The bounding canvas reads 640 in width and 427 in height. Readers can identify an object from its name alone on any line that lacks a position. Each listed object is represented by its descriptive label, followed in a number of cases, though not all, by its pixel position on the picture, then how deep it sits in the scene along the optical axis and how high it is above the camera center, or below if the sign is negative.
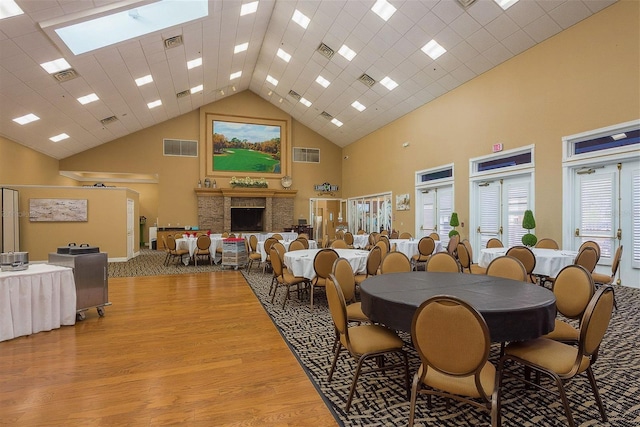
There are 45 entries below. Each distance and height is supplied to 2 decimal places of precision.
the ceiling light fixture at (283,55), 11.05 +5.75
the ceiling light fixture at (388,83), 9.93 +4.28
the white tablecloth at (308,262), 4.79 -0.68
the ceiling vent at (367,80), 10.24 +4.51
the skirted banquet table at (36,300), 3.59 -0.98
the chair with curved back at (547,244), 6.00 -0.52
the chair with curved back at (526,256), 4.54 -0.56
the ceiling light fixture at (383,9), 7.31 +4.90
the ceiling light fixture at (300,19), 8.80 +5.63
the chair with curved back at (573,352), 1.88 -0.91
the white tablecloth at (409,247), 7.78 -0.72
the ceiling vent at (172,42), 7.89 +4.46
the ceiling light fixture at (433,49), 7.92 +4.28
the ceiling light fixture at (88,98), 8.77 +3.38
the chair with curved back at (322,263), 4.50 -0.64
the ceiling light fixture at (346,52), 9.37 +4.96
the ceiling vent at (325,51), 9.70 +5.19
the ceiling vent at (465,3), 6.42 +4.36
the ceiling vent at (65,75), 7.19 +3.32
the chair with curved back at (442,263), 3.80 -0.56
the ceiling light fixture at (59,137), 10.59 +2.77
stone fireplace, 14.80 +0.45
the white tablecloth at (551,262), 4.83 -0.69
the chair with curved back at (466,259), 5.51 -0.74
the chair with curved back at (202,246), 8.71 -0.76
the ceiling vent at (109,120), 11.08 +3.50
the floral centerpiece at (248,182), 15.02 +1.71
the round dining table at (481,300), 1.93 -0.57
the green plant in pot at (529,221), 6.53 -0.08
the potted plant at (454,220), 8.55 -0.07
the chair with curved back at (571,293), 2.62 -0.66
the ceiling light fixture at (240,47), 10.16 +5.56
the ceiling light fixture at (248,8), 8.05 +5.44
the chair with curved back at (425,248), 7.15 -0.69
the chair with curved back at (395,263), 3.87 -0.56
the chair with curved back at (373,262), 4.74 -0.66
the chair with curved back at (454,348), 1.68 -0.72
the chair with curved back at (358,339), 2.25 -0.92
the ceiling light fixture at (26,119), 8.38 +2.69
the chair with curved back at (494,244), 6.31 -0.53
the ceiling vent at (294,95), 13.52 +5.31
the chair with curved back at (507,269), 3.25 -0.55
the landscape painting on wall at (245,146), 15.14 +3.53
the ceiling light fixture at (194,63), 9.53 +4.75
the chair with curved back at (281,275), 4.82 -0.90
